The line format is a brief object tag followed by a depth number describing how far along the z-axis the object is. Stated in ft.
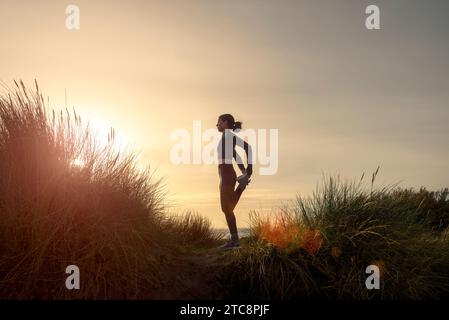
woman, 28.58
